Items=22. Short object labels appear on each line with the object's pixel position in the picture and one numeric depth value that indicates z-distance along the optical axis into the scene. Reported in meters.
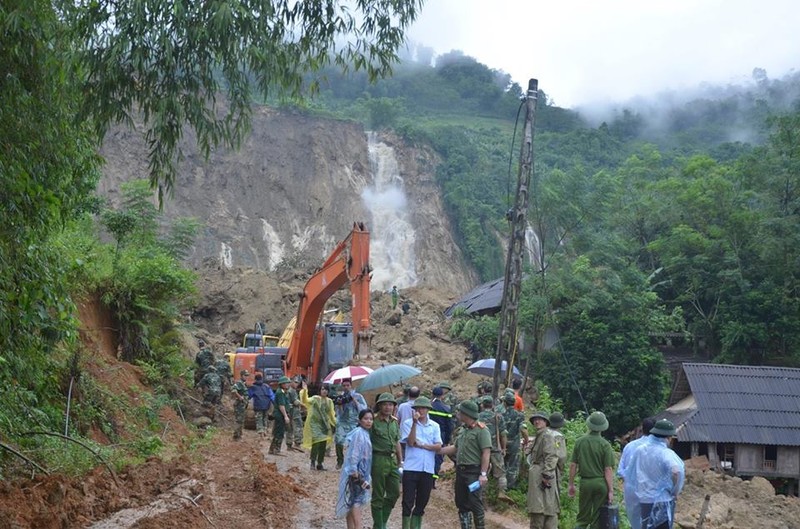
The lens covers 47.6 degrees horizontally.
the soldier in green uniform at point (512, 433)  12.62
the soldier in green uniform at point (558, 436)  9.95
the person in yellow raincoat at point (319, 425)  13.78
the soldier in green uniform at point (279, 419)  15.62
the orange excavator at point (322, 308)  19.61
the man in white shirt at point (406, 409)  11.77
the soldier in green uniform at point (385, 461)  9.09
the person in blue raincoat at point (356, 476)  8.79
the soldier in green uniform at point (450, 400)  14.63
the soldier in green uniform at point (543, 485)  9.67
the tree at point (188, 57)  7.68
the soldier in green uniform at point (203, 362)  20.11
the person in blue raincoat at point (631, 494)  8.41
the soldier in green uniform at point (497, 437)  11.85
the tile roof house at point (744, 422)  26.09
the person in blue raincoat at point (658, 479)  8.23
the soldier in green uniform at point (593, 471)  9.01
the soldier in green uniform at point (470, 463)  9.01
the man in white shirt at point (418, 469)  9.09
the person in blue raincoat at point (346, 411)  13.54
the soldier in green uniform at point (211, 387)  19.12
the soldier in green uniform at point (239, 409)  17.48
